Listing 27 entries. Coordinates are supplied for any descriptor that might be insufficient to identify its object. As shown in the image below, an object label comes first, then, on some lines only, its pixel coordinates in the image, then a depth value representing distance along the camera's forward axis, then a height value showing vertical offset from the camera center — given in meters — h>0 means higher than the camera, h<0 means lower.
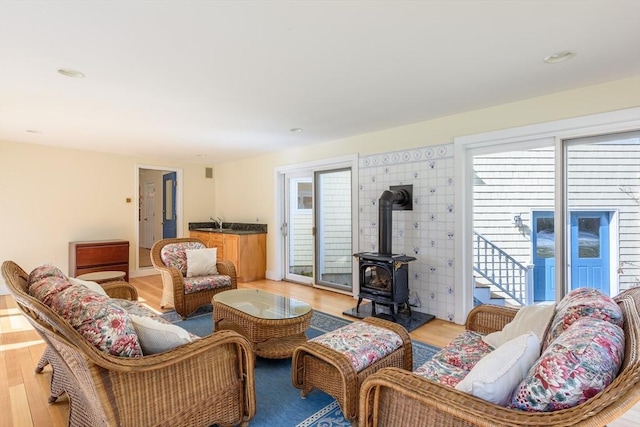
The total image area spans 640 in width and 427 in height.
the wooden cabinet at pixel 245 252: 5.51 -0.68
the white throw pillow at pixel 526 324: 1.74 -0.62
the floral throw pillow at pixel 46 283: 1.61 -0.37
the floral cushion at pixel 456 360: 1.58 -0.80
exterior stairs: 3.47 -0.90
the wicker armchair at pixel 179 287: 3.56 -0.86
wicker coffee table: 2.52 -0.88
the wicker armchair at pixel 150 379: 1.33 -0.80
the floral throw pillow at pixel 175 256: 4.02 -0.54
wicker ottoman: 1.77 -0.87
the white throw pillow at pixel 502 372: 1.19 -0.61
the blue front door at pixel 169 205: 6.74 +0.16
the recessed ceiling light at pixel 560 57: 2.15 +1.07
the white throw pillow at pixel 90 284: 2.32 -0.55
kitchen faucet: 6.89 -0.13
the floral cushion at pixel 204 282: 3.63 -0.81
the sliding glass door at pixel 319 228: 4.80 -0.24
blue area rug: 1.89 -1.21
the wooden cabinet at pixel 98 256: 5.02 -0.69
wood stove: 3.49 -0.62
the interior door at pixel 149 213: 8.19 +0.00
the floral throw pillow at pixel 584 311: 1.37 -0.44
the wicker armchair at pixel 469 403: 0.90 -0.69
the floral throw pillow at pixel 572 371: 1.01 -0.51
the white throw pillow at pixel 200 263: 3.96 -0.62
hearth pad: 3.45 -1.17
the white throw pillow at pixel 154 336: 1.58 -0.61
